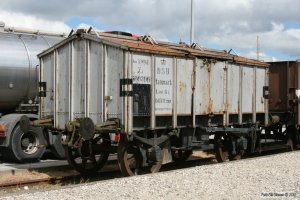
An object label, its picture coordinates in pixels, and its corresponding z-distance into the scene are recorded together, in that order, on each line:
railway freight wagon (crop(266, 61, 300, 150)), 16.20
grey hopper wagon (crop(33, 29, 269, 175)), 9.99
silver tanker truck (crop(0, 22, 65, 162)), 12.92
